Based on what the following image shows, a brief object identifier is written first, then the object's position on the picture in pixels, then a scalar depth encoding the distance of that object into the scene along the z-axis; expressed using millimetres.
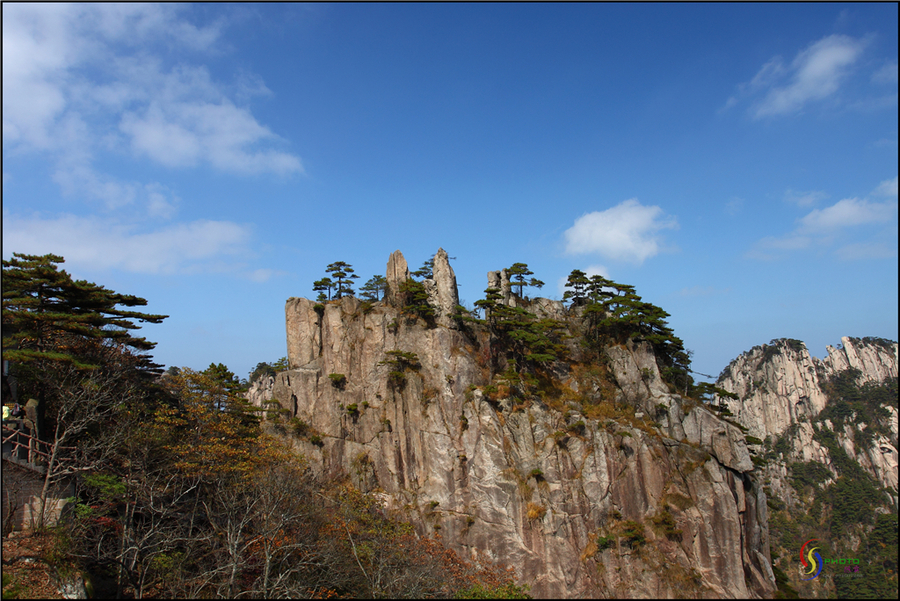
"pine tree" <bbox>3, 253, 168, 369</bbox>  25062
